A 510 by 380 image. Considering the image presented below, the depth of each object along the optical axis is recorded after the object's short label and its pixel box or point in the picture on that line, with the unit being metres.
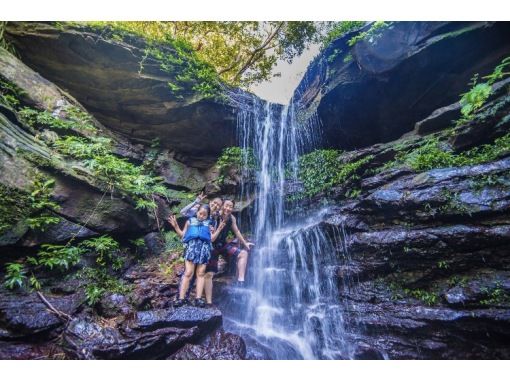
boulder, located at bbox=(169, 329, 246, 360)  2.91
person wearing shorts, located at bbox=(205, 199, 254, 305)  4.02
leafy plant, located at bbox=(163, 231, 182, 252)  5.31
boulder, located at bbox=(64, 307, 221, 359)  2.68
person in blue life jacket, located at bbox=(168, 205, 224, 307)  3.73
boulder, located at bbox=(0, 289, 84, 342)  2.72
